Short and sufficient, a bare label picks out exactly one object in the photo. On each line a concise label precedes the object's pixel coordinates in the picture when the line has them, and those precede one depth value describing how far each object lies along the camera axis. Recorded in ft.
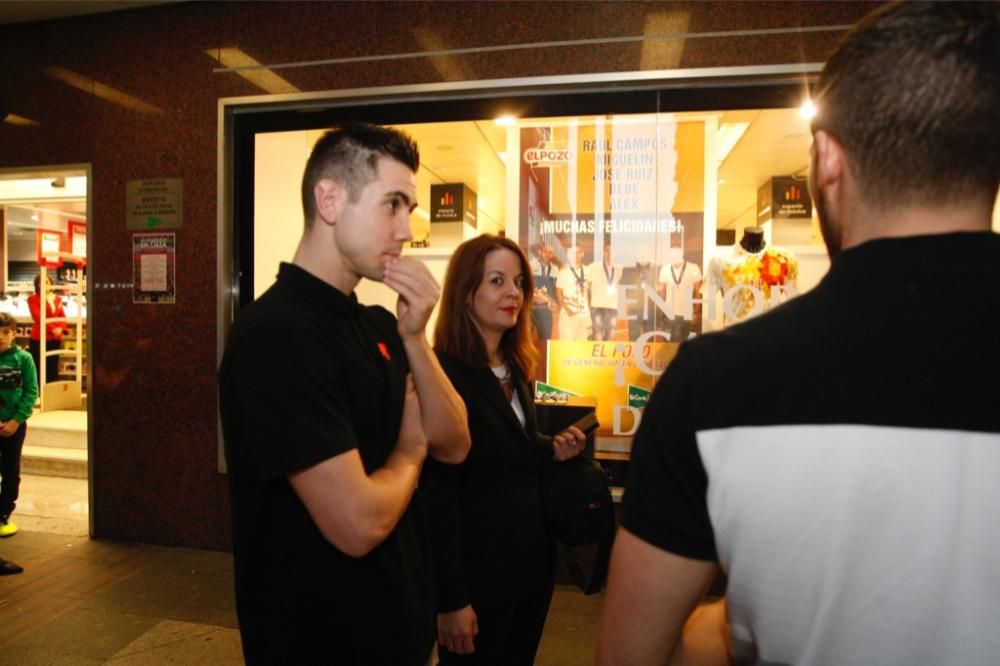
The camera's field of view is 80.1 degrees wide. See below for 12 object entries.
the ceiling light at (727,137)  13.11
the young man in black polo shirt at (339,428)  3.77
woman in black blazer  5.76
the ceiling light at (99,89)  12.89
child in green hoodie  13.64
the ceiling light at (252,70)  12.17
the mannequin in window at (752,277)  11.19
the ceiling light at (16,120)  13.70
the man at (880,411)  2.17
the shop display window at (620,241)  11.45
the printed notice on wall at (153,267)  12.79
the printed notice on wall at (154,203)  12.67
